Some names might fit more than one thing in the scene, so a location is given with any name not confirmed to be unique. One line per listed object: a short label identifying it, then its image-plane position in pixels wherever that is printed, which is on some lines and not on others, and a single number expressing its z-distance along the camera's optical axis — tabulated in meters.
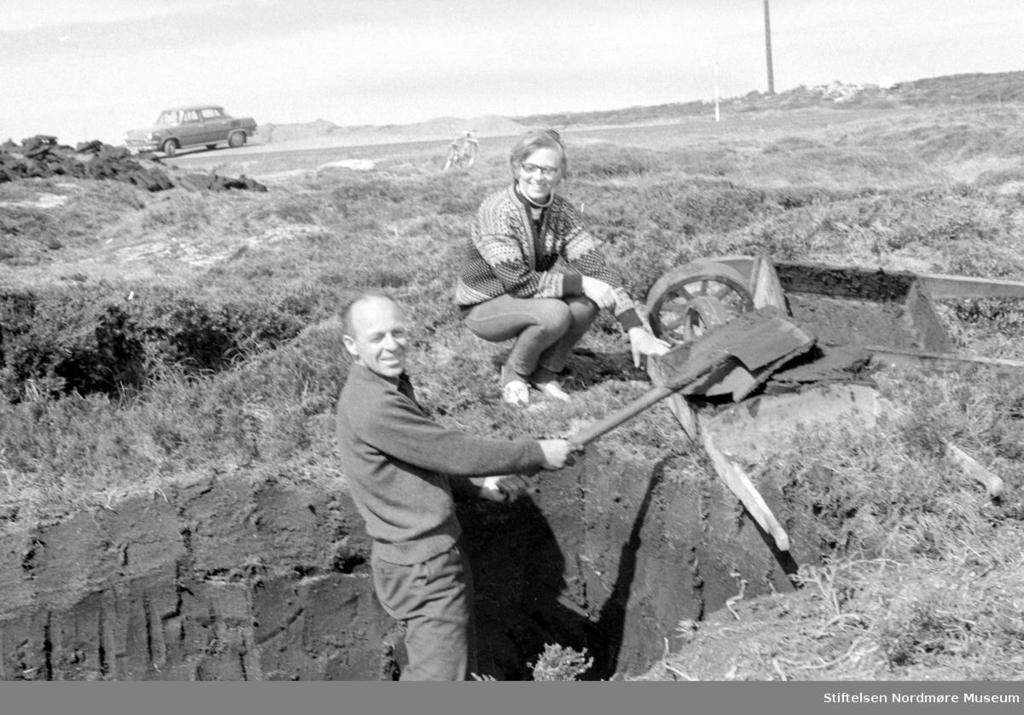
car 29.50
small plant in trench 4.19
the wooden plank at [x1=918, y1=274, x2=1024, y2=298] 6.53
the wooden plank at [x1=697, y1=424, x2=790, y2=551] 4.48
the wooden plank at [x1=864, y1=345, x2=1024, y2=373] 5.46
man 4.17
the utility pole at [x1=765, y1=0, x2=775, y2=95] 52.22
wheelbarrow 5.25
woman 5.57
